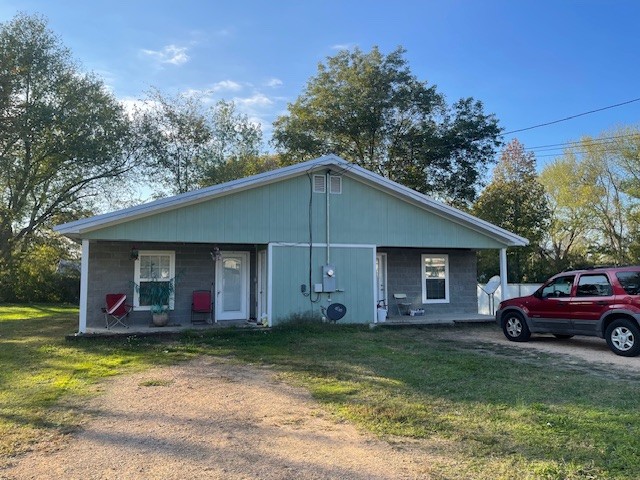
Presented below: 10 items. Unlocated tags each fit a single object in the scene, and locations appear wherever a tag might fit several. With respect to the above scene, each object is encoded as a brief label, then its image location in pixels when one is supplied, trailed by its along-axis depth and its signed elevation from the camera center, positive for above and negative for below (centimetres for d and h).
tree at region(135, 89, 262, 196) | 2728 +829
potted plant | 1301 -27
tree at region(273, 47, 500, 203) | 2756 +863
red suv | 901 -56
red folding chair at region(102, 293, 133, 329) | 1214 -67
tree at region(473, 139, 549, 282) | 2742 +377
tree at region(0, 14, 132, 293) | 2103 +660
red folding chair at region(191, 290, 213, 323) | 1312 -54
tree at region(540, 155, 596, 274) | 3164 +468
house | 1212 +112
